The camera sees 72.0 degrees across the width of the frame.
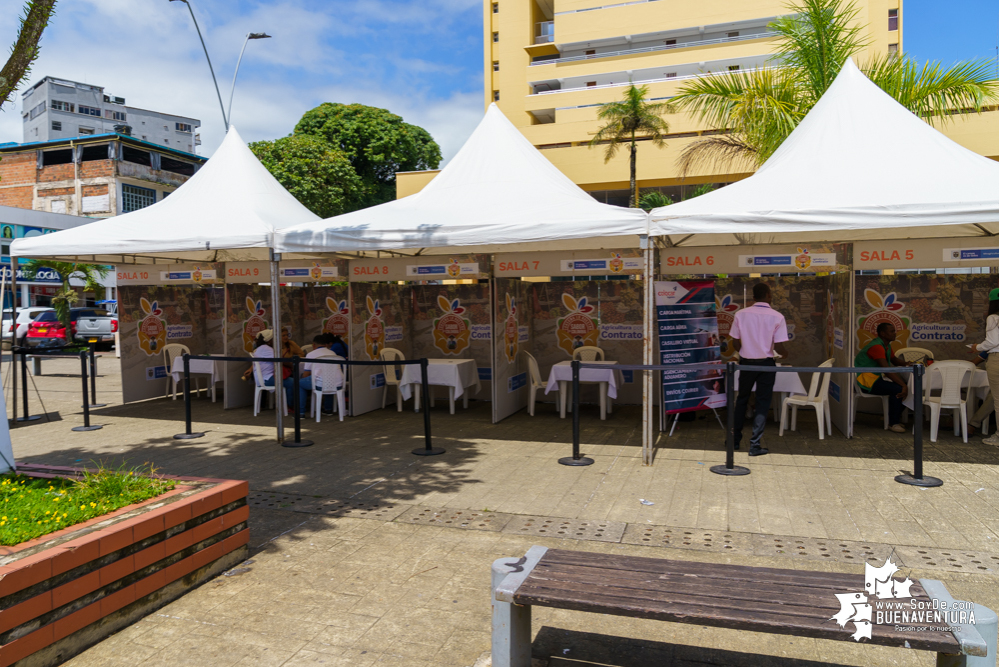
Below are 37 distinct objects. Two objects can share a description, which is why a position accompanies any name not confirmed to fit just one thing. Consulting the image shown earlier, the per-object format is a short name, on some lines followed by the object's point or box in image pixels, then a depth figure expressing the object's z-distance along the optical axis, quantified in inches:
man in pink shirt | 285.6
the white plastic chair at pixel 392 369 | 420.8
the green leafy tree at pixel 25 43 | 180.2
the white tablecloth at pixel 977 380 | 315.0
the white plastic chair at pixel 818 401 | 315.0
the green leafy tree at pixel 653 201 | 1076.5
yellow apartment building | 1204.5
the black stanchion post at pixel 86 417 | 361.8
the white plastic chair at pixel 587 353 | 419.5
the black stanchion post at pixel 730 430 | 255.0
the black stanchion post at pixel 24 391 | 381.0
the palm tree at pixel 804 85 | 454.6
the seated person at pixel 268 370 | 395.2
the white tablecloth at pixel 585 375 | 374.9
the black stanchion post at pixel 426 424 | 273.1
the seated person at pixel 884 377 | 322.4
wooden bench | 96.2
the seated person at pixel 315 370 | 373.1
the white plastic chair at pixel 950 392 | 304.0
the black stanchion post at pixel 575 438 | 265.0
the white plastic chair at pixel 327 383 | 373.7
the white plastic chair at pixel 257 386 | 396.5
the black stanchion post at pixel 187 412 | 323.6
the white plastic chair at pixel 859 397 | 339.0
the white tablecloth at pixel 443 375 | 398.6
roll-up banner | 296.7
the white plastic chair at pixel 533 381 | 395.5
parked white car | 914.1
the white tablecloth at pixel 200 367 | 447.5
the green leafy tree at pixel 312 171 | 1280.8
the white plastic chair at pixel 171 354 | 474.0
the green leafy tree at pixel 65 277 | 677.9
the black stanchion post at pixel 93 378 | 416.8
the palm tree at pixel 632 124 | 1074.1
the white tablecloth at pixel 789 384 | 323.6
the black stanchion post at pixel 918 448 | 228.8
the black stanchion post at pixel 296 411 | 294.8
